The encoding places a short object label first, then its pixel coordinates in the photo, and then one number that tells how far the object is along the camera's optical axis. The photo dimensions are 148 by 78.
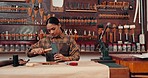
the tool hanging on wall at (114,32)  4.27
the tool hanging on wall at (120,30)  4.26
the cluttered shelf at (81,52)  3.93
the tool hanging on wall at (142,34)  4.22
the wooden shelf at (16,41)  4.00
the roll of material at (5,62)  2.01
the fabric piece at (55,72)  1.76
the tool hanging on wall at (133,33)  4.28
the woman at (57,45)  2.63
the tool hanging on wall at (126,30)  4.24
